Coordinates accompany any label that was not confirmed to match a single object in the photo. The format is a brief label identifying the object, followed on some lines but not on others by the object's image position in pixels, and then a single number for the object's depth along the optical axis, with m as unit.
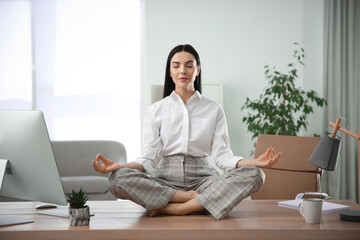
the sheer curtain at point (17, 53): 5.27
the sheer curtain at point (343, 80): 4.83
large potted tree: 4.47
